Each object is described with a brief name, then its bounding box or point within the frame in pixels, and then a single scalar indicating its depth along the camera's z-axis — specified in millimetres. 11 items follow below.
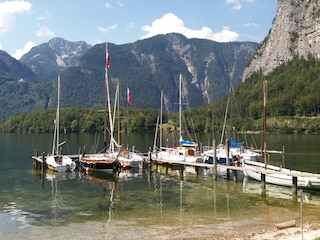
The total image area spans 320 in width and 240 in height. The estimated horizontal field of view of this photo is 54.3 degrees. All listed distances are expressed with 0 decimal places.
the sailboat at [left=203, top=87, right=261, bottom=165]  51255
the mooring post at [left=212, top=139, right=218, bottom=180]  40318
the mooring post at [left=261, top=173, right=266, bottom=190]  35015
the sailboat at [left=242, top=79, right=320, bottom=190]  31798
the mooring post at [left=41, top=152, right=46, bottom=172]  49205
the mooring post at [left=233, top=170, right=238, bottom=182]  39215
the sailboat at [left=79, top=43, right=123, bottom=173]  45153
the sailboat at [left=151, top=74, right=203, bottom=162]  48492
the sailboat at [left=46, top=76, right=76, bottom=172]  47087
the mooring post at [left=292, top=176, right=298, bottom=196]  31775
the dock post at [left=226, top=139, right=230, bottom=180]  41340
